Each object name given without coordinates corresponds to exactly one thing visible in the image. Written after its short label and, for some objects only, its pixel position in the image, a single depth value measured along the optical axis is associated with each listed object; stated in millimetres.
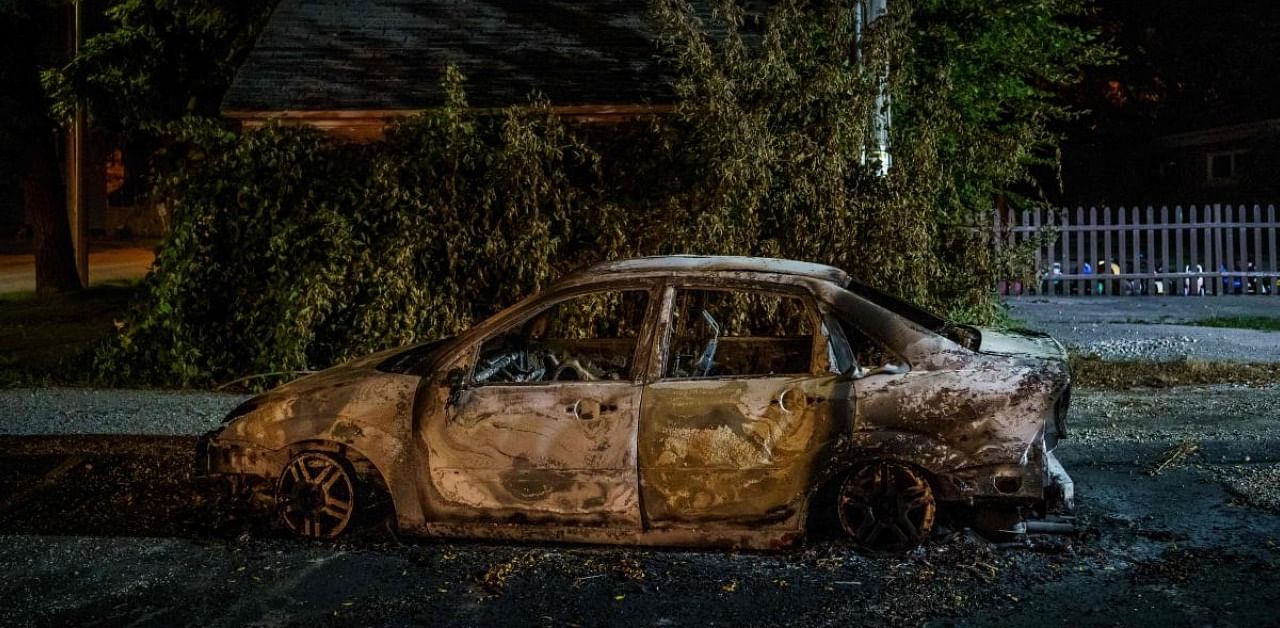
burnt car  6004
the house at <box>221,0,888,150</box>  13555
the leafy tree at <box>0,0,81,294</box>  21641
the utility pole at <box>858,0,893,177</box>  11188
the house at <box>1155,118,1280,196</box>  29953
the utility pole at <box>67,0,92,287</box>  21297
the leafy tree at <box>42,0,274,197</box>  18375
